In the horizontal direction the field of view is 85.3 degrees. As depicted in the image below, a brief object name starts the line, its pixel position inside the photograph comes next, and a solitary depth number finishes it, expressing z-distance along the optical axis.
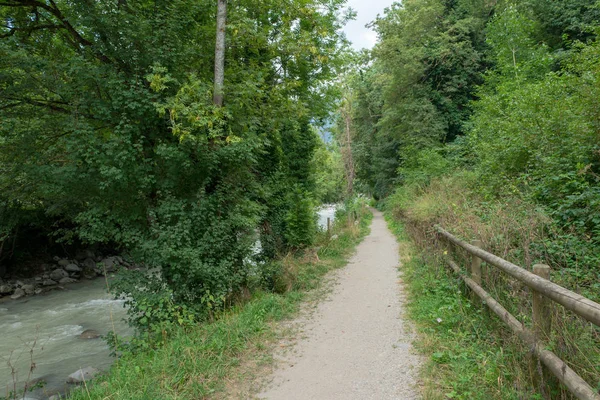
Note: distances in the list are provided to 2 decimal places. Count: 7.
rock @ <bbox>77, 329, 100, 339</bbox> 8.64
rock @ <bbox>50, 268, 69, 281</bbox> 14.22
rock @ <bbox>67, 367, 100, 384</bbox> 6.06
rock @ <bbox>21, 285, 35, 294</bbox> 12.76
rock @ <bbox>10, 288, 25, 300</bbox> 12.25
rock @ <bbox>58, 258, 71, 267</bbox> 15.47
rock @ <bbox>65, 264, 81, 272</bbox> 15.10
